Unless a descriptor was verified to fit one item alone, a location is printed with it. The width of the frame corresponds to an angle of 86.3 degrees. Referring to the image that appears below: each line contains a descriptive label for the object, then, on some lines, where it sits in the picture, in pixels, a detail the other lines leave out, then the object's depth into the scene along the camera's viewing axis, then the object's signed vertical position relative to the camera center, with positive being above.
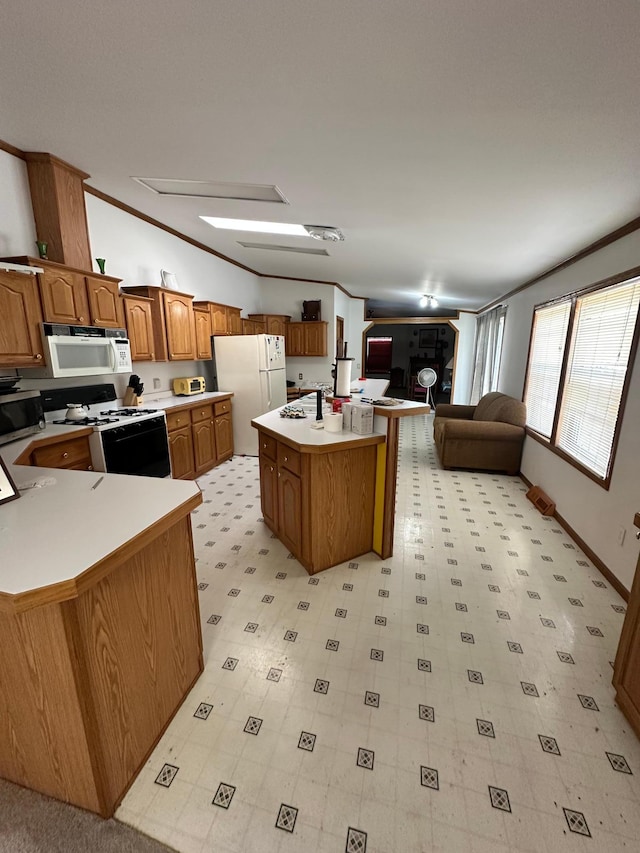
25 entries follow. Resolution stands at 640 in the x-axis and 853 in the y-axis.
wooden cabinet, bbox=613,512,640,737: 1.38 -1.27
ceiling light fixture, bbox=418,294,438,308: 7.04 +1.12
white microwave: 2.46 +0.01
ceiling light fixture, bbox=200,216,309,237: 3.43 +1.29
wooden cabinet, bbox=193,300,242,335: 4.48 +0.50
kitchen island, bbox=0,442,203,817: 0.96 -0.89
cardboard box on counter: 2.33 -0.43
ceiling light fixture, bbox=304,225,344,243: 3.16 +1.13
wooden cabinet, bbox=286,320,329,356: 6.31 +0.27
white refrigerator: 4.66 -0.31
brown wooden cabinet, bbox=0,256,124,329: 2.40 +0.43
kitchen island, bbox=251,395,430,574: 2.22 -0.90
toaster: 4.27 -0.40
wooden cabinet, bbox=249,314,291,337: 6.01 +0.57
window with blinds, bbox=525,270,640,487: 2.41 -0.12
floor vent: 3.22 -1.40
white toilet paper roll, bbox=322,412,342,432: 2.40 -0.47
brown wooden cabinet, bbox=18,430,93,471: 2.26 -0.69
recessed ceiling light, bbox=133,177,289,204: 2.55 +1.26
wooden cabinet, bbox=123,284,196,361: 3.56 +0.34
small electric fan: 6.90 -0.45
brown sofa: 4.17 -1.03
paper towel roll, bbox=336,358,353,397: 3.15 -0.23
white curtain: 5.80 +0.07
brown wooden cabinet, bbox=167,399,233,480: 3.69 -0.99
